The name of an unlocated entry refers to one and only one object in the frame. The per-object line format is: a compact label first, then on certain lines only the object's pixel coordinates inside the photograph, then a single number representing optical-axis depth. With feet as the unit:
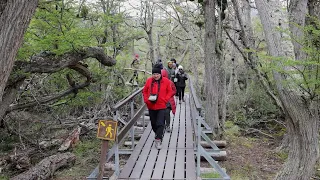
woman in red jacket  16.60
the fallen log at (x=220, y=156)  22.55
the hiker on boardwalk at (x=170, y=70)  30.82
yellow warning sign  11.79
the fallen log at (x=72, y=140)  26.28
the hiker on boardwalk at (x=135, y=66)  39.86
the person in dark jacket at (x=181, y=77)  29.83
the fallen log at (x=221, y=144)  26.31
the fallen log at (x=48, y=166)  19.29
